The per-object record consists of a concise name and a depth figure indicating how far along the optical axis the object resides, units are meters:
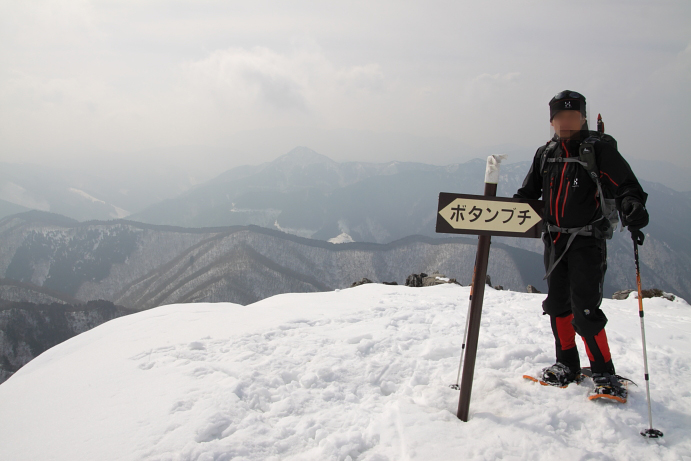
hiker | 4.34
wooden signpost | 3.76
